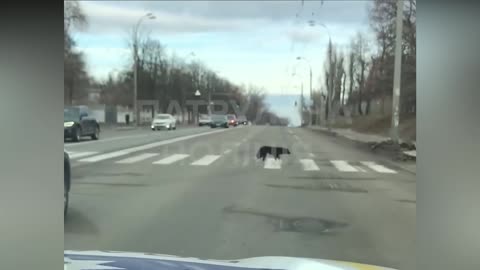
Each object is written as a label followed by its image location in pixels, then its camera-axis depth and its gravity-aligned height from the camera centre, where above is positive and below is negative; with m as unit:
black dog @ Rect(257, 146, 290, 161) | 16.32 -1.23
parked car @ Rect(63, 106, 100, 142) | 22.14 -0.68
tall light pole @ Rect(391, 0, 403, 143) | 15.73 +0.65
